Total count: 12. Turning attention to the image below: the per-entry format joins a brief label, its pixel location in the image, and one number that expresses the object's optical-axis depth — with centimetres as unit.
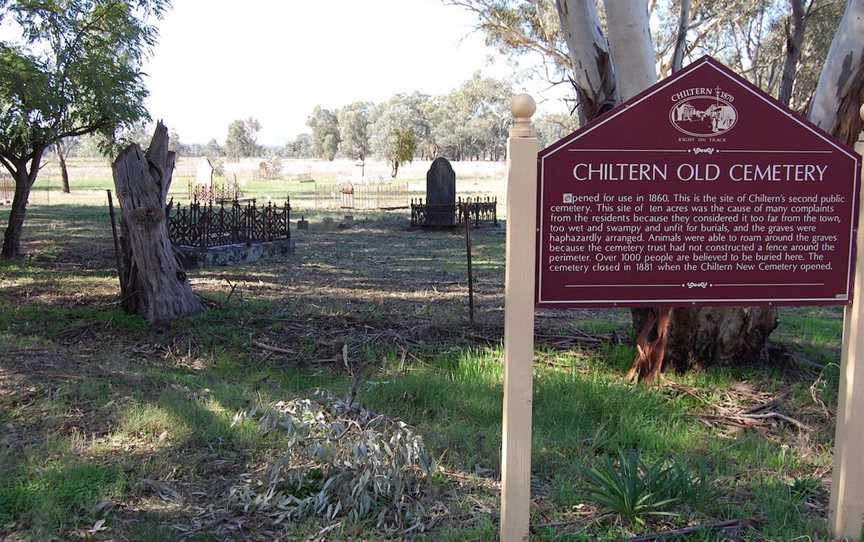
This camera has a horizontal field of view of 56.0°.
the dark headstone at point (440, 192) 2350
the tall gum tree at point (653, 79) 600
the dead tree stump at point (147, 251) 903
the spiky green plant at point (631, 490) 399
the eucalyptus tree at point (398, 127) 6431
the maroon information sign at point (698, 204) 368
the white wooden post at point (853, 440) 385
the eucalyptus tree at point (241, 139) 11450
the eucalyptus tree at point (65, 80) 1309
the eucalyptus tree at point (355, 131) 9912
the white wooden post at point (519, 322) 351
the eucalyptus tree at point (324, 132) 11112
